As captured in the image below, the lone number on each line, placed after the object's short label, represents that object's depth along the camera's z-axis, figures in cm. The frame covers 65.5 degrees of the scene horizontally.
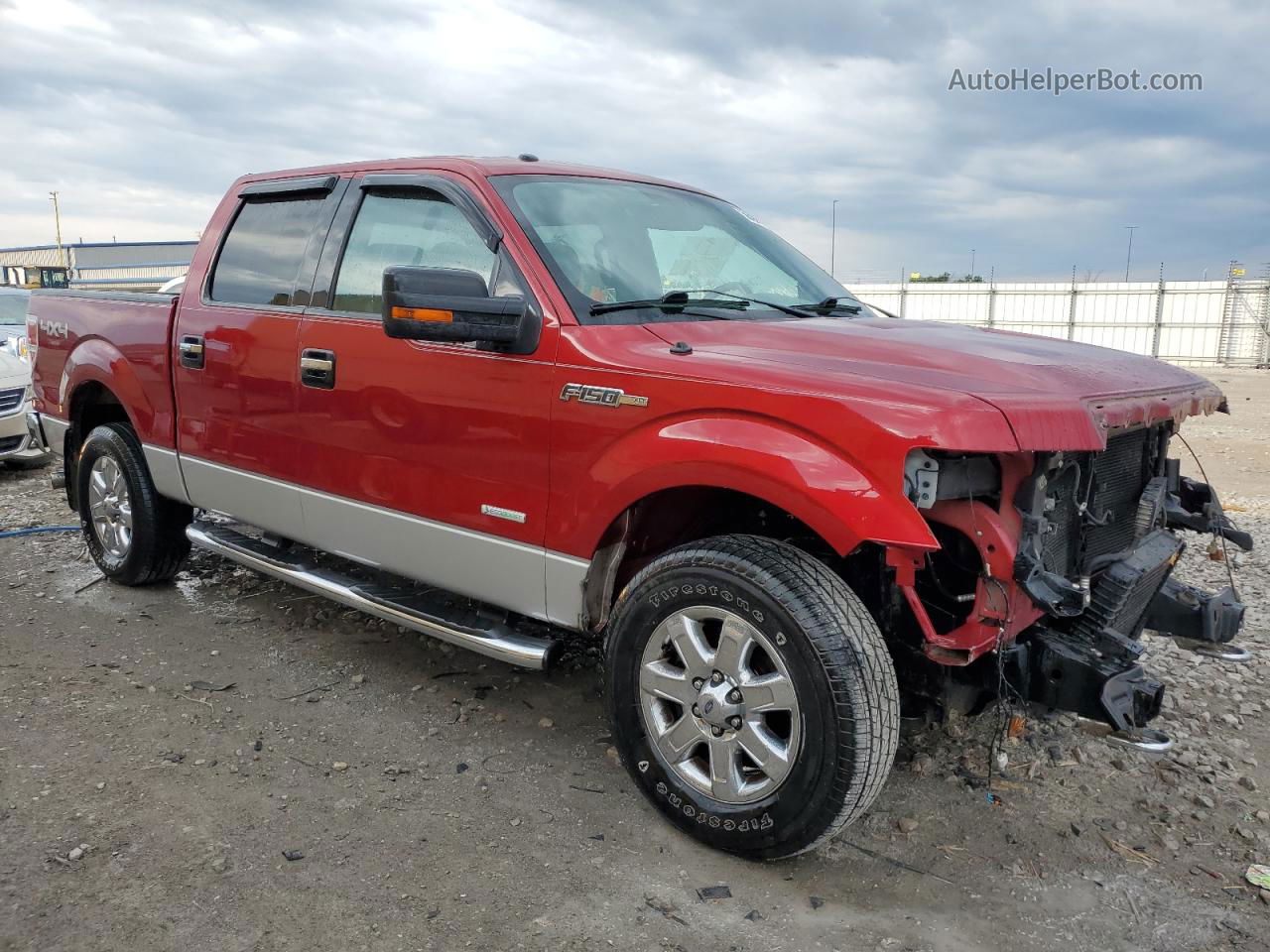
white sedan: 848
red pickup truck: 252
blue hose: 633
